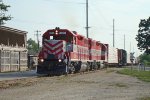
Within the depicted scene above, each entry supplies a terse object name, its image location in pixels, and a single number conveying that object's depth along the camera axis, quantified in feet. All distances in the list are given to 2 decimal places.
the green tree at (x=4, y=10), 209.67
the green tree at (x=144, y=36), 387.24
